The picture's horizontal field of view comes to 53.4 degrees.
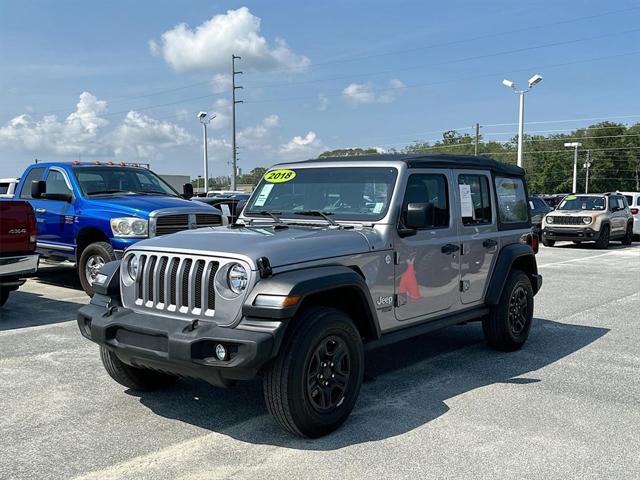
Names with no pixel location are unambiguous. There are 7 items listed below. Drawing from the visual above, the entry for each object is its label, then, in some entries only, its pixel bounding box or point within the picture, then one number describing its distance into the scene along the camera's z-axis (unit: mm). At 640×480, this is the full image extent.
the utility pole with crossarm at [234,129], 46700
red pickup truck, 7504
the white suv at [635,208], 23047
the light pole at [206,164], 47750
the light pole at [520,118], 34125
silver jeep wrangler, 3900
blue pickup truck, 8938
